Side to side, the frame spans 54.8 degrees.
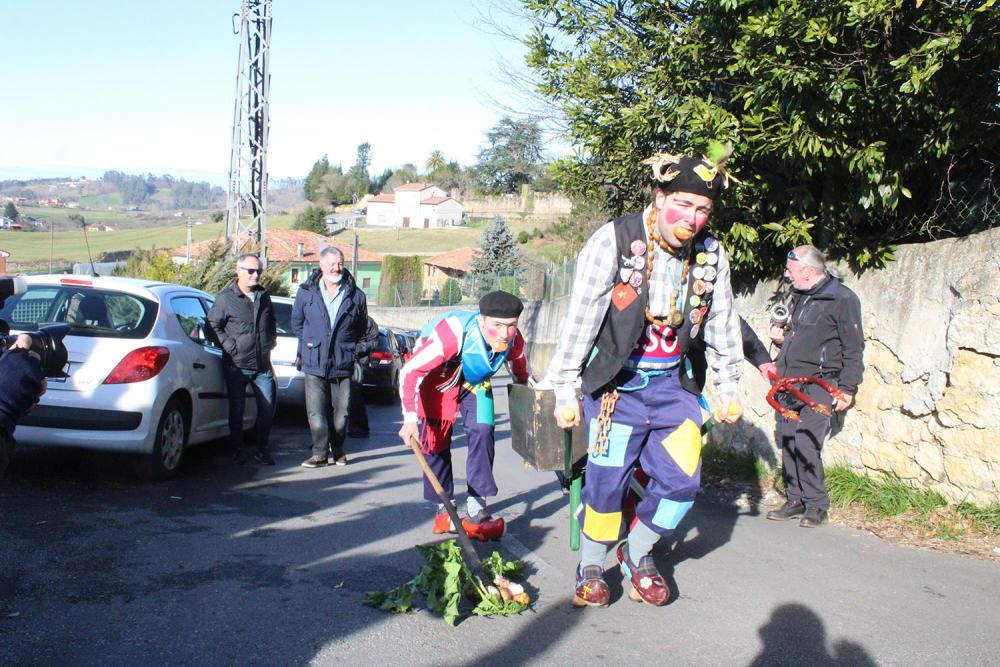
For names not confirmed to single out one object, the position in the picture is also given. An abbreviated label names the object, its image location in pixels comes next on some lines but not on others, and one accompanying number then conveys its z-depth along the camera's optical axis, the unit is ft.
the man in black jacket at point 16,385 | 13.64
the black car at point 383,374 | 52.44
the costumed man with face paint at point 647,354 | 15.11
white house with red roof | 366.02
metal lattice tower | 81.15
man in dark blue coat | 29.73
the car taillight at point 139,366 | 23.65
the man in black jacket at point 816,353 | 22.16
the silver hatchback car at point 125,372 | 23.38
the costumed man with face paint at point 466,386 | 18.39
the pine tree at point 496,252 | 196.13
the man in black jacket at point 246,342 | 28.32
